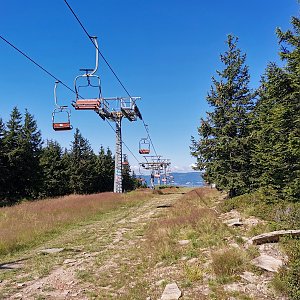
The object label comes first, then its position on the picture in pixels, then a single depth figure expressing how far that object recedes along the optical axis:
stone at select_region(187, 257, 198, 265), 7.85
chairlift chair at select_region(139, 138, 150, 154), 45.54
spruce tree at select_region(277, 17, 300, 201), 13.16
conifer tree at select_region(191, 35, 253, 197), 21.56
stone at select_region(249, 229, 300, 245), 8.30
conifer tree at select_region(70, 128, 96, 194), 56.88
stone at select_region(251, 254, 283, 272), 6.46
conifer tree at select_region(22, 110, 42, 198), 42.12
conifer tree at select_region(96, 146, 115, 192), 62.09
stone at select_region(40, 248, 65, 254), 10.24
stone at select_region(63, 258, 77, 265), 8.90
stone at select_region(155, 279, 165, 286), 6.71
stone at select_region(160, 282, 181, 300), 5.88
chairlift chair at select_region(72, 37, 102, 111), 18.34
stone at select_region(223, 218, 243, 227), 12.22
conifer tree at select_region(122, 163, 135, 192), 74.66
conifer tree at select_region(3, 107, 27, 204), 40.25
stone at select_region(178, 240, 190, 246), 10.00
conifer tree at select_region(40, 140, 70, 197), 50.97
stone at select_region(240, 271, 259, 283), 6.18
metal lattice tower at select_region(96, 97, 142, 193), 36.57
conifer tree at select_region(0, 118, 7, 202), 39.28
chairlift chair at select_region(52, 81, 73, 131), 19.62
